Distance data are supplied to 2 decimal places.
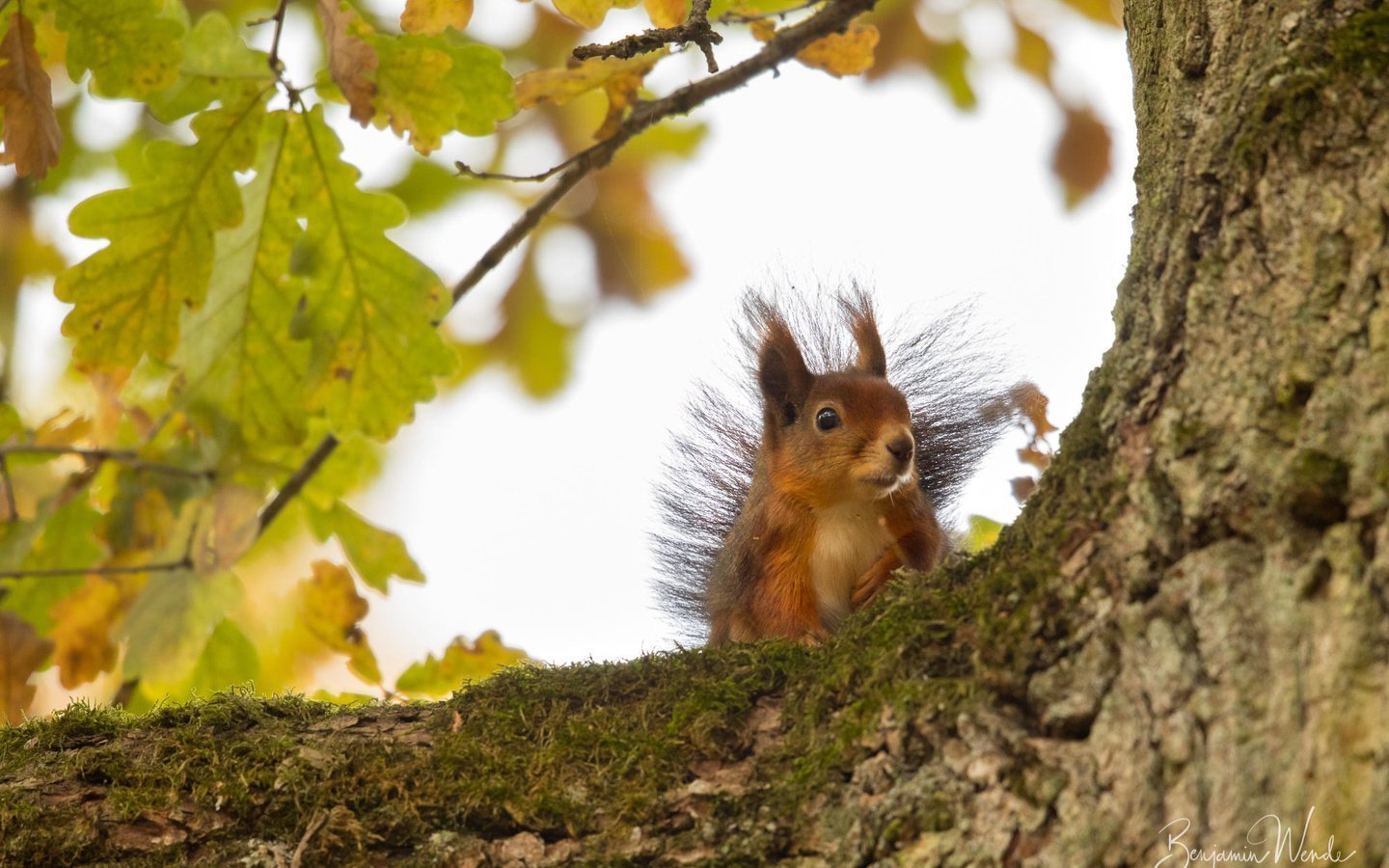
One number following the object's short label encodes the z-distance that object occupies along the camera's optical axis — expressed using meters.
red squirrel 6.13
